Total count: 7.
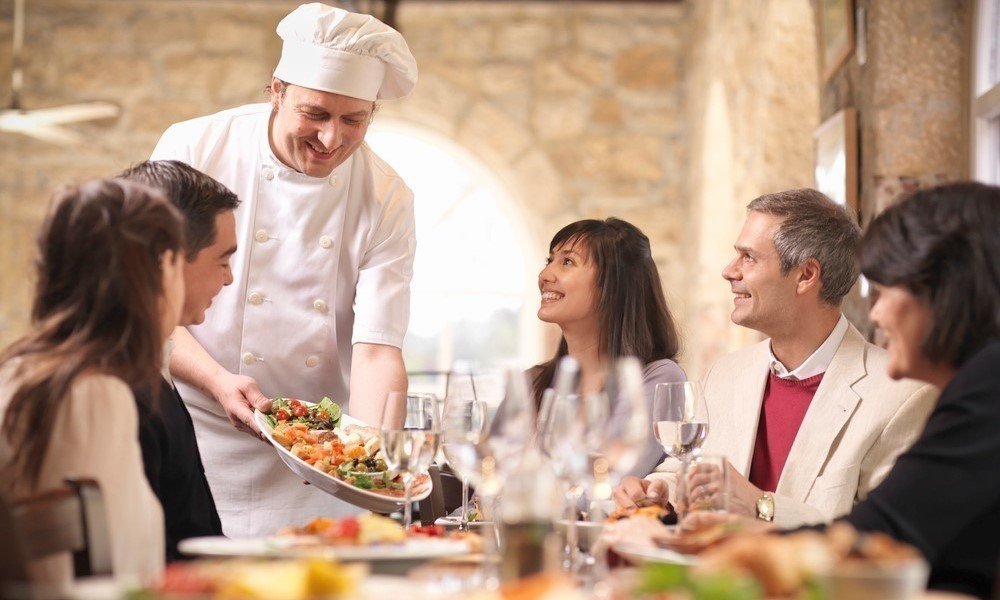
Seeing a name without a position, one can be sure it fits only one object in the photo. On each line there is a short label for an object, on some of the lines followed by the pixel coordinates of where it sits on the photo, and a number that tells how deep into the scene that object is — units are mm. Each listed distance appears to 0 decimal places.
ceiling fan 5734
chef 2826
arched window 7824
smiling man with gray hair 2502
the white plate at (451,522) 2221
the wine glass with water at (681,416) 2059
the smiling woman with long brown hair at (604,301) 3328
